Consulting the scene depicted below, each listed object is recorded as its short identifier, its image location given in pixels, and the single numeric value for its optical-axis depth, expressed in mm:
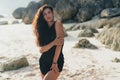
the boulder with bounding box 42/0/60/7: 15025
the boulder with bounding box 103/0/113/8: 14573
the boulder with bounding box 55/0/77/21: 14149
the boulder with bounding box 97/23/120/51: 7864
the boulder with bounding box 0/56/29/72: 6099
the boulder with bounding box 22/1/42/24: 14374
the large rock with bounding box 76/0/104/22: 13963
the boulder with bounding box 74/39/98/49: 8118
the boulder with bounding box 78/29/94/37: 10046
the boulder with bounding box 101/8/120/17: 12867
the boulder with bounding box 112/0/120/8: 14446
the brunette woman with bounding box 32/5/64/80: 3105
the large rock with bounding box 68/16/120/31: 12161
